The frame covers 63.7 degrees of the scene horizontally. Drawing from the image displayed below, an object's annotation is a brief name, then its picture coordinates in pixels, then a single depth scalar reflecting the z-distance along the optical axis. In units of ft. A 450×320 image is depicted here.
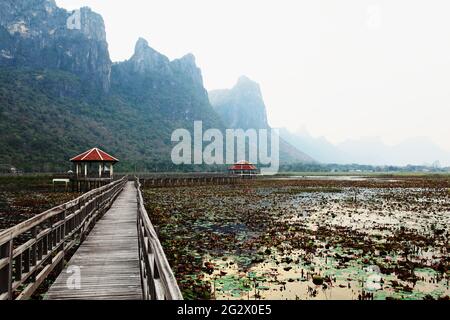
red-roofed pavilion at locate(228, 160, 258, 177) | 275.18
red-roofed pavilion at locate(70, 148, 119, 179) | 139.95
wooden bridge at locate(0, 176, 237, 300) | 16.11
